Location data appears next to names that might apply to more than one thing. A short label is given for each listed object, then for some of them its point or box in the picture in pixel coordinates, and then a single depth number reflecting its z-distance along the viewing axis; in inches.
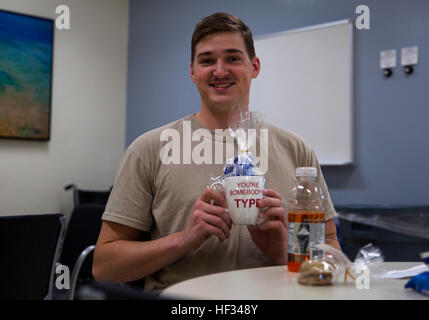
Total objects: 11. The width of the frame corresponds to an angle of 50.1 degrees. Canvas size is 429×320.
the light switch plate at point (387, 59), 124.0
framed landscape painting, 160.4
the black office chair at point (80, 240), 91.0
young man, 50.1
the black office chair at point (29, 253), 56.6
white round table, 32.1
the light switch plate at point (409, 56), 119.4
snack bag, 36.2
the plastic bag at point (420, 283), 33.6
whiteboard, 133.1
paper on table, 41.1
